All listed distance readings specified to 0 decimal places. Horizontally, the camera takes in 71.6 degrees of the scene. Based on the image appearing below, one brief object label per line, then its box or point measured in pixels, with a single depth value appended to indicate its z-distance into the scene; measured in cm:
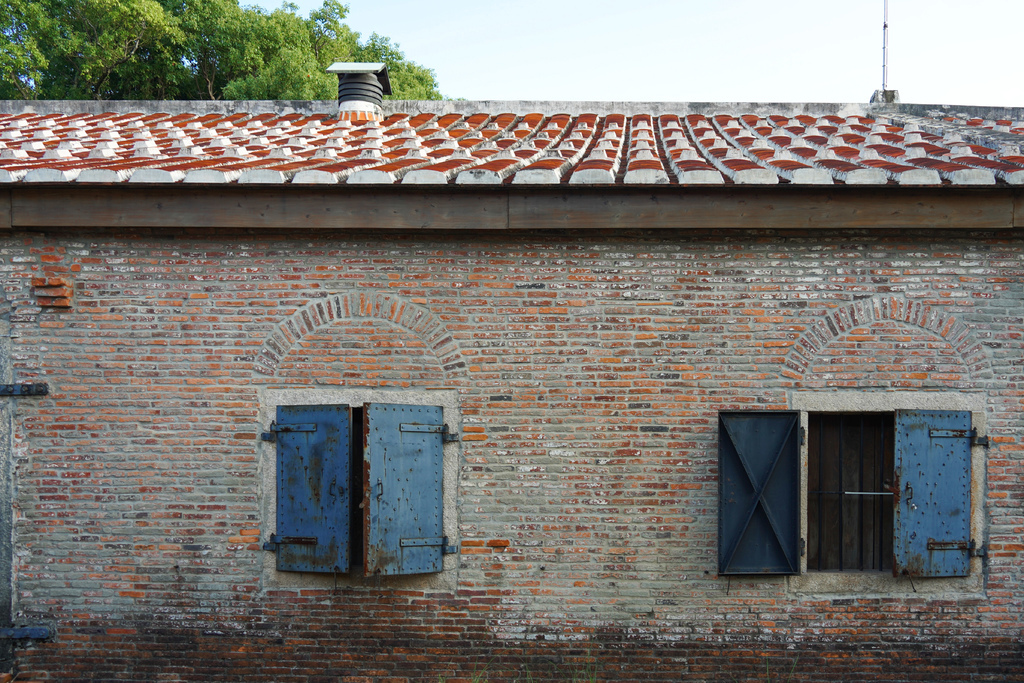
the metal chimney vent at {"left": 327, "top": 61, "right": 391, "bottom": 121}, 787
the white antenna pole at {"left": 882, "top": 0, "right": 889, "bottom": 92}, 887
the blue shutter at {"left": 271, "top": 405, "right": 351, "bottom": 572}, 498
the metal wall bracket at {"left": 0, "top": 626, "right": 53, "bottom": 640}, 513
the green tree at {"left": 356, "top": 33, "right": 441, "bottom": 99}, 1783
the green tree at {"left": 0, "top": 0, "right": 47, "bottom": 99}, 1421
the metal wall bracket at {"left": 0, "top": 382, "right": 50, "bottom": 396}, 520
